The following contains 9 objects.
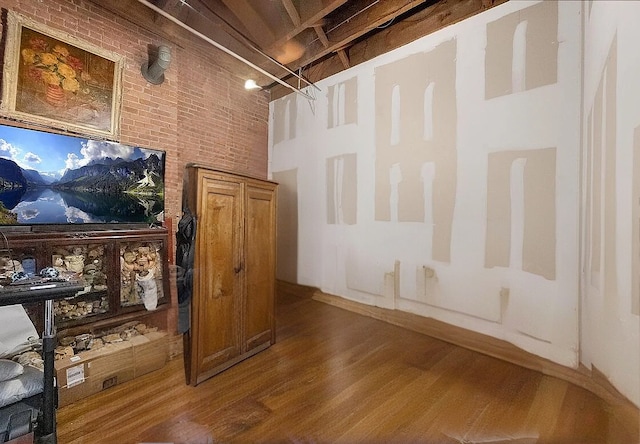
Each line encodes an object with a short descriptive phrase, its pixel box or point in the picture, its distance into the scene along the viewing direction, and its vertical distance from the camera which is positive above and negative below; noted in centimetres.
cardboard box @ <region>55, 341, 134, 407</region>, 168 -103
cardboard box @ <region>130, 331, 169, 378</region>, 199 -102
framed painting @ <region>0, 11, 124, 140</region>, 165 +97
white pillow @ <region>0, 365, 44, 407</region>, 116 -77
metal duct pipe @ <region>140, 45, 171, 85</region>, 213 +128
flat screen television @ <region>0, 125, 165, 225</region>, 163 +28
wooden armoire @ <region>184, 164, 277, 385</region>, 194 -39
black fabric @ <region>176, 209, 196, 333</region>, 193 -31
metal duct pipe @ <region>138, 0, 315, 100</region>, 192 +159
